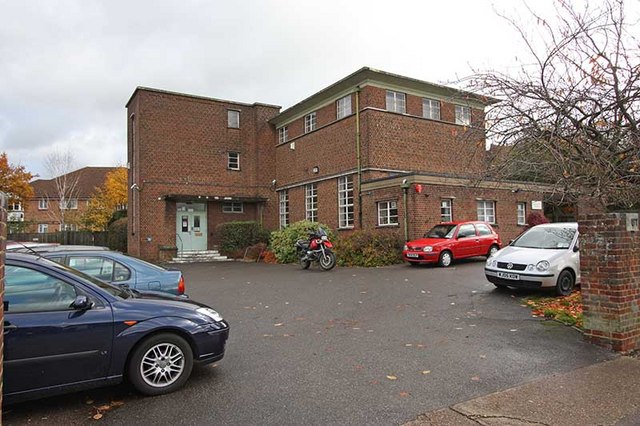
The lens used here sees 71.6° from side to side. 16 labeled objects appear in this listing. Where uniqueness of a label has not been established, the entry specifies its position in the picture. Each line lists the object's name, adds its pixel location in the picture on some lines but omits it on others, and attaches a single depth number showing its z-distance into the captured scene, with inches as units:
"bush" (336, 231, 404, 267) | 636.7
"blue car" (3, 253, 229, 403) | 146.5
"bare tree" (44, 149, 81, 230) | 1628.0
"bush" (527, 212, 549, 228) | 813.2
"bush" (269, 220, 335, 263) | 759.1
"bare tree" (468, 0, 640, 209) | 243.8
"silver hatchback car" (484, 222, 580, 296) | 342.3
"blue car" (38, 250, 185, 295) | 266.7
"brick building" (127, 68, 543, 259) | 743.7
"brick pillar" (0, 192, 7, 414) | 101.7
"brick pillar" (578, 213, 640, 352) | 218.7
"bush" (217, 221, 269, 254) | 913.5
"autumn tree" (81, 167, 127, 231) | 1492.4
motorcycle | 601.9
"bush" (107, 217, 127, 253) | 1060.5
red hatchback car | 584.4
